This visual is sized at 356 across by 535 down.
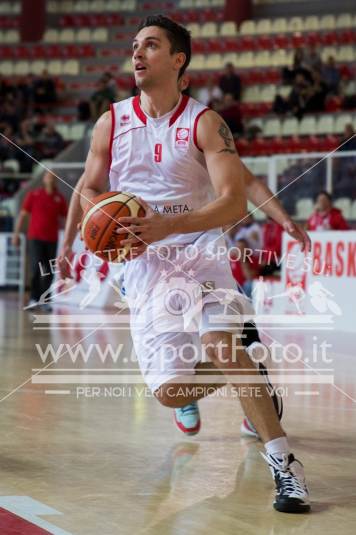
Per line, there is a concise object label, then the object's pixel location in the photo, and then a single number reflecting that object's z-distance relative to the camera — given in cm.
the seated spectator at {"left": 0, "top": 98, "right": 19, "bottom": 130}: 2184
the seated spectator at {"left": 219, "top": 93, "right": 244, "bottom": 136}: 1864
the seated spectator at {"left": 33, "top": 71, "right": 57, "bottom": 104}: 2320
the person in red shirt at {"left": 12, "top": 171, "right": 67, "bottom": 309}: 1329
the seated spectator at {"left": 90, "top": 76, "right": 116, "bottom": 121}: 2081
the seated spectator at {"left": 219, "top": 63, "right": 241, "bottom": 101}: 2058
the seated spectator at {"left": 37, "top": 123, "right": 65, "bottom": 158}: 2064
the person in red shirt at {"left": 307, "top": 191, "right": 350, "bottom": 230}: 1181
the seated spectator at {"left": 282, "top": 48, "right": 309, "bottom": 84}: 1914
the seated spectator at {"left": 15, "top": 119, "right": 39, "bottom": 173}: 2014
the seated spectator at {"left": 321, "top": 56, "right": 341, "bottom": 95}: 1920
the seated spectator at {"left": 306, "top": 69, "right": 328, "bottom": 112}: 1895
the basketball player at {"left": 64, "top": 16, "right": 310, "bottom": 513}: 431
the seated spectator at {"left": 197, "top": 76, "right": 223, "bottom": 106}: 2039
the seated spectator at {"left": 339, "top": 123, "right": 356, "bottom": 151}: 1295
